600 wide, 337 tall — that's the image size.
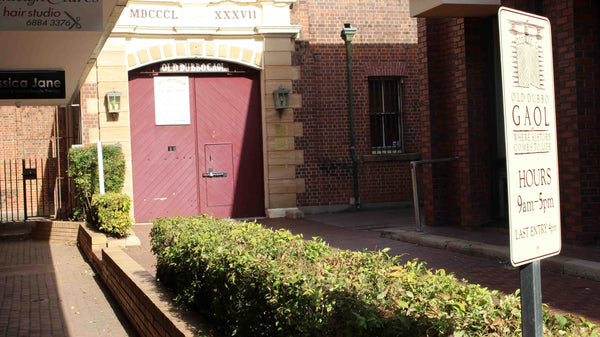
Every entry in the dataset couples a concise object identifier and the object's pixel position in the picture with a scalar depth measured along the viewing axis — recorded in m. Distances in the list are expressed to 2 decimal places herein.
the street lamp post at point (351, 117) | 17.20
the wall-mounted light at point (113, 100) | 15.17
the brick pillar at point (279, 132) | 16.61
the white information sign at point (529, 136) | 2.36
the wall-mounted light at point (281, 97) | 16.47
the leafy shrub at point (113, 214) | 12.10
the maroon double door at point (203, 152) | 15.98
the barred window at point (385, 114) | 17.89
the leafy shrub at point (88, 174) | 14.05
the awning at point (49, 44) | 8.77
